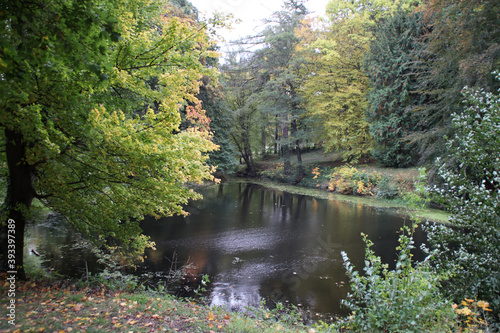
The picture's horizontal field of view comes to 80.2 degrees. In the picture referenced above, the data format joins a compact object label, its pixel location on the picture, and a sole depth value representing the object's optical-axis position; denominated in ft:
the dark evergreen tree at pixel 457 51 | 34.04
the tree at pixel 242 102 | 85.30
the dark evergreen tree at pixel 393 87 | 61.98
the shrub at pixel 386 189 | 56.24
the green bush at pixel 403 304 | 11.93
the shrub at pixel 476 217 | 13.25
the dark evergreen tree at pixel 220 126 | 63.67
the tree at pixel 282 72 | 77.77
